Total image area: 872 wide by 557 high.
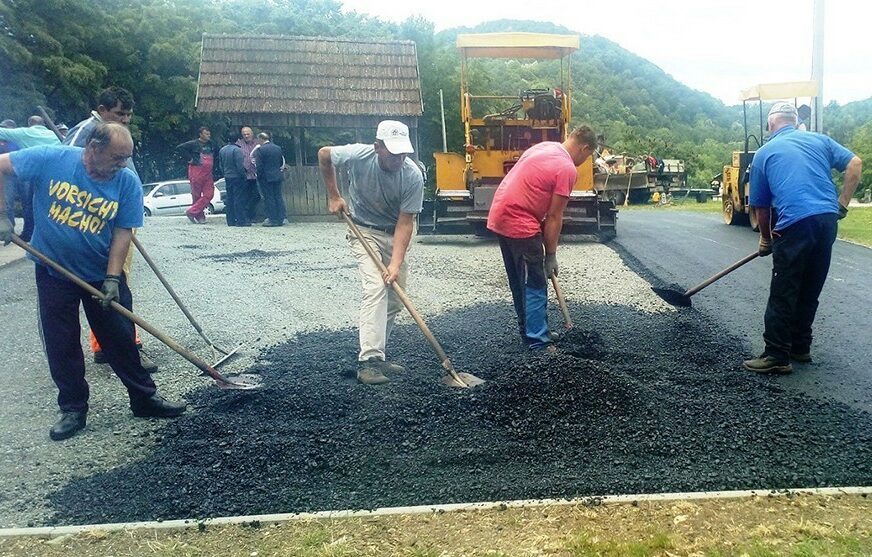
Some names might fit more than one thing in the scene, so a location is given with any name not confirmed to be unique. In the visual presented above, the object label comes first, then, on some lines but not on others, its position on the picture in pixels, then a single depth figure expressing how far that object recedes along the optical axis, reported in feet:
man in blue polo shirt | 15.99
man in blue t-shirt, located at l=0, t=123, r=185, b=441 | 12.75
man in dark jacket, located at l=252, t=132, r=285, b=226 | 42.93
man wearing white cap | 15.34
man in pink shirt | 16.75
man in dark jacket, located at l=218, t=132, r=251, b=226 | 42.55
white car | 75.82
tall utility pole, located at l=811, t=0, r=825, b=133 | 45.96
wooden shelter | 49.19
